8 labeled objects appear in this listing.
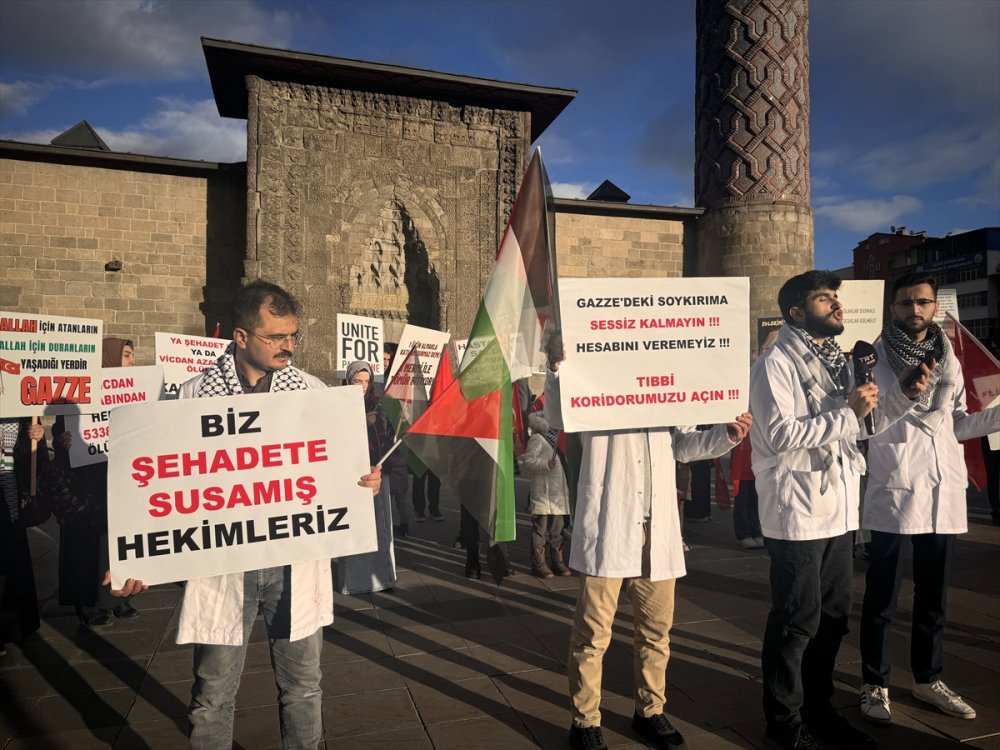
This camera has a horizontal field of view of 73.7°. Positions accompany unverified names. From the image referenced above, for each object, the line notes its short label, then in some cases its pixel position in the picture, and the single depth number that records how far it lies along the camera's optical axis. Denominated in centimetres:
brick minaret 1727
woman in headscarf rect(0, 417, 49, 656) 463
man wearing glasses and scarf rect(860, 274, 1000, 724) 343
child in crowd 627
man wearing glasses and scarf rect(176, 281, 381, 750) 246
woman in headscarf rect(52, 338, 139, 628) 496
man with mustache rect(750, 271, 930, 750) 305
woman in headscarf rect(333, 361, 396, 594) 565
